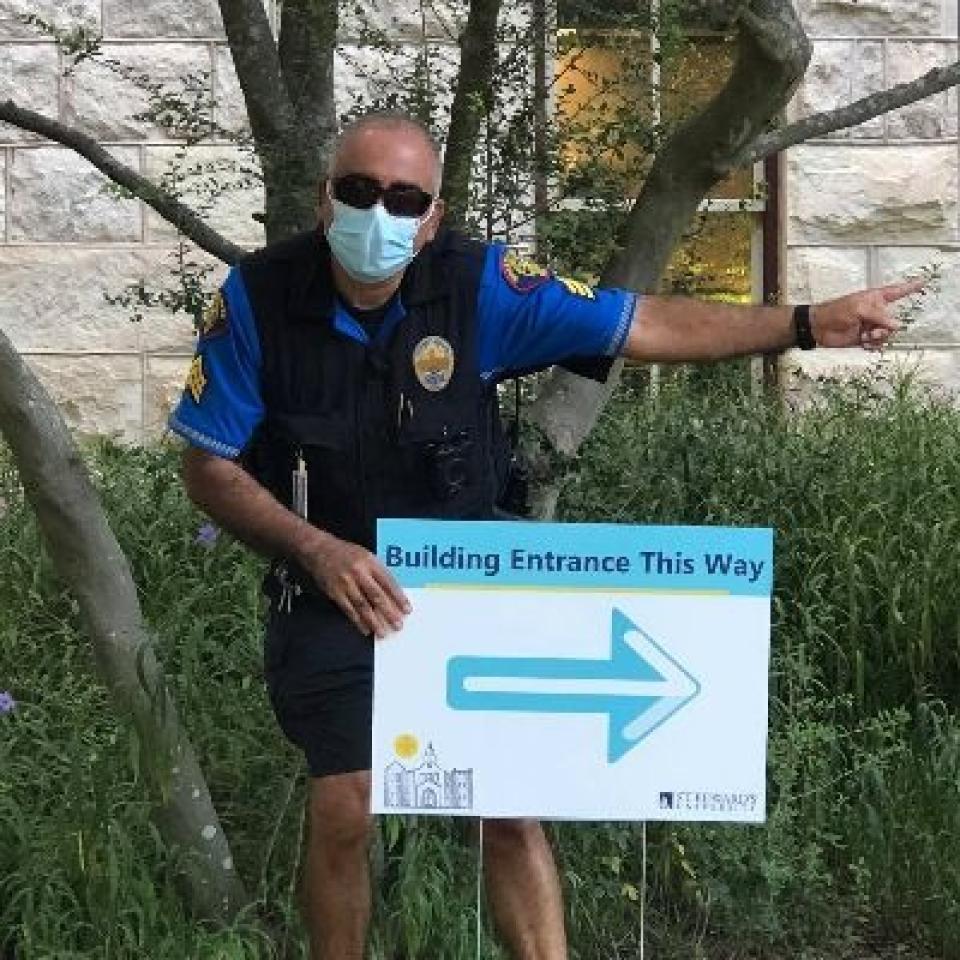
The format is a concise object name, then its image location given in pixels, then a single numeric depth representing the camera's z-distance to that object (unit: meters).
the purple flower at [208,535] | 5.10
